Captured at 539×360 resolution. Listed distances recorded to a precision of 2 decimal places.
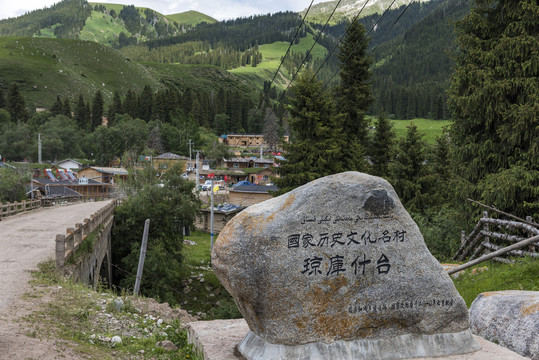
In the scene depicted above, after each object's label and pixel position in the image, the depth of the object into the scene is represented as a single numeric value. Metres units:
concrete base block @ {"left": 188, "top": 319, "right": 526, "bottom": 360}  6.29
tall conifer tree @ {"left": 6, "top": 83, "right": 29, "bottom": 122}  112.75
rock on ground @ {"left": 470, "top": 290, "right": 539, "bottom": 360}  6.77
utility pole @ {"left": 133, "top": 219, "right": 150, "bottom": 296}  18.25
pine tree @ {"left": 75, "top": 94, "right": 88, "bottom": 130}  118.25
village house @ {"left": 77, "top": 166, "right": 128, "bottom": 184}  77.00
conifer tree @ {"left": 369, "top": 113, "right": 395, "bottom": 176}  32.50
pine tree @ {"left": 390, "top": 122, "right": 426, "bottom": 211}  26.70
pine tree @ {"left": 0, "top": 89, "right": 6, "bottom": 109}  118.62
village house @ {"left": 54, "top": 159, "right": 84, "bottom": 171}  83.44
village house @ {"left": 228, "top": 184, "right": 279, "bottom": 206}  54.59
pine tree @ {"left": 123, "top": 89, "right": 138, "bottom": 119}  127.00
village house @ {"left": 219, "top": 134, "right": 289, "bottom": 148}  137.25
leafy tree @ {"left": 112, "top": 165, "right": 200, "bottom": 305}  28.17
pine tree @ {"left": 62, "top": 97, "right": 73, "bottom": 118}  119.75
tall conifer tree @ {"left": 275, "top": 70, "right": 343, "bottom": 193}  24.62
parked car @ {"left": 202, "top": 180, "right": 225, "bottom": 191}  64.61
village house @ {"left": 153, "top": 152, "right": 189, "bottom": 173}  88.19
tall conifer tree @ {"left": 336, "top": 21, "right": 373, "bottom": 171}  30.72
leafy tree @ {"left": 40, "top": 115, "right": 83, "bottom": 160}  92.06
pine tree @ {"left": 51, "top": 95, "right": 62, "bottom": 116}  118.85
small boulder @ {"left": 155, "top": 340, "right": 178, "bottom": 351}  8.15
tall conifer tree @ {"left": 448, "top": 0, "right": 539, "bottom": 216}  14.51
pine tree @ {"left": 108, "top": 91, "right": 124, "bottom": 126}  124.56
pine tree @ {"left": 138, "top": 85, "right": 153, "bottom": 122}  128.50
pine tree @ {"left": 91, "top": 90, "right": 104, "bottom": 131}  120.25
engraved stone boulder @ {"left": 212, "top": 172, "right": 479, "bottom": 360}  6.12
